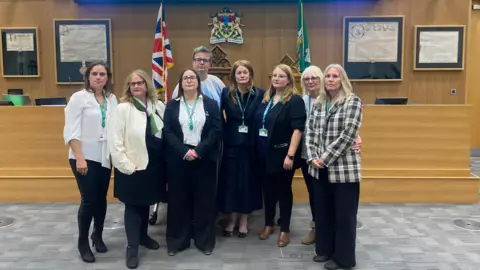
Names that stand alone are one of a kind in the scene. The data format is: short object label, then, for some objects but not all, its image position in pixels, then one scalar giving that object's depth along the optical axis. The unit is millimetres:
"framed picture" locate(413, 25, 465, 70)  6250
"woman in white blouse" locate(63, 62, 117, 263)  3227
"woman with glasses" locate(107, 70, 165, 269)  3227
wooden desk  4883
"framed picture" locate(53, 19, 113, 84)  6379
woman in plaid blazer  3070
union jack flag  5598
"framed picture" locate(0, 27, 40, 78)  6418
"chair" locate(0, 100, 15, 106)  5154
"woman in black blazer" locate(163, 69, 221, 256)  3439
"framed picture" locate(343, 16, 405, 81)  6297
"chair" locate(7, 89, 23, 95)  6399
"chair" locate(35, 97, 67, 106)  5102
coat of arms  6340
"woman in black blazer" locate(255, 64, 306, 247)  3555
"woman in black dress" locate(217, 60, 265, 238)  3705
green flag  5785
